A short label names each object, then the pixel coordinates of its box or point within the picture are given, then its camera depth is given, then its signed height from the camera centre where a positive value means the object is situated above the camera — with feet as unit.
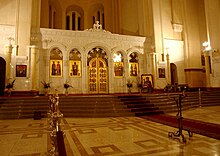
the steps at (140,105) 23.56 -2.81
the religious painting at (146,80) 40.78 +1.80
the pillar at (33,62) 35.70 +5.80
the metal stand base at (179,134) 11.78 -3.47
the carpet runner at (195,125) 12.95 -3.70
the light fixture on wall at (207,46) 44.40 +10.92
